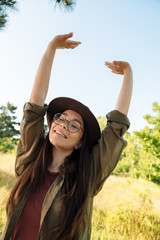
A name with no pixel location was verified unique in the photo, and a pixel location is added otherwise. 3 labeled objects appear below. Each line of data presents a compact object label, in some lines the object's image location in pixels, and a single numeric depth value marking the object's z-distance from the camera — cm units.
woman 124
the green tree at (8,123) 2684
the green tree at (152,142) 919
